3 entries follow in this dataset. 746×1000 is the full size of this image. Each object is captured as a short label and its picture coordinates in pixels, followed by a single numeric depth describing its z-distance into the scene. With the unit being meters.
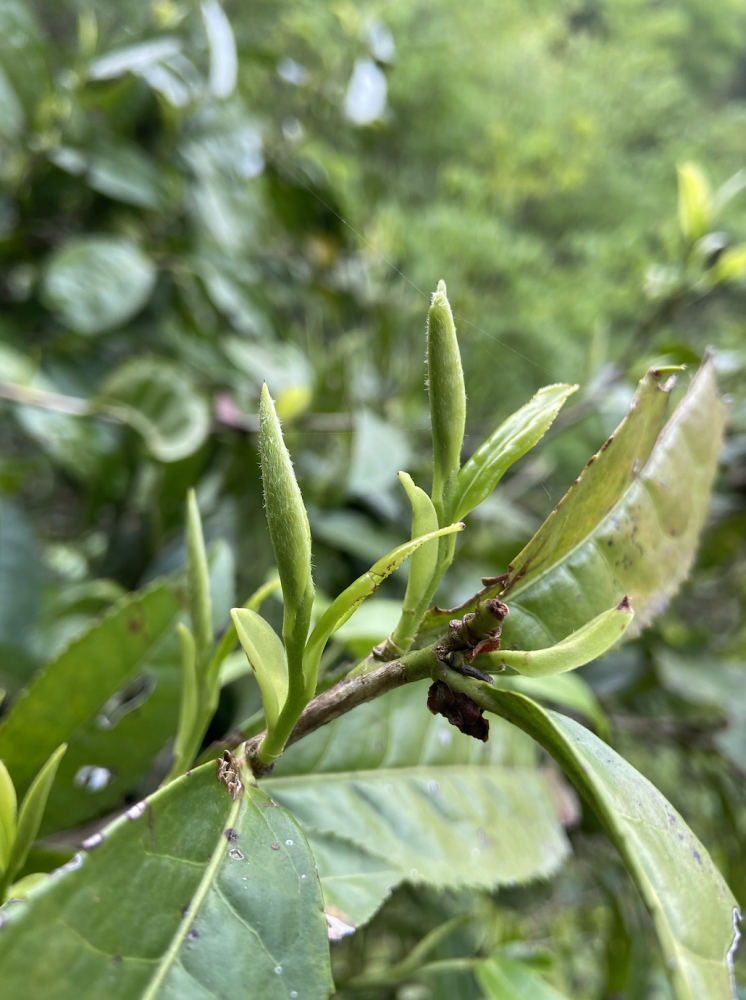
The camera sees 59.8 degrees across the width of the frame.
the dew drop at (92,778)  0.26
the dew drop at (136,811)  0.13
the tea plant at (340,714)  0.12
